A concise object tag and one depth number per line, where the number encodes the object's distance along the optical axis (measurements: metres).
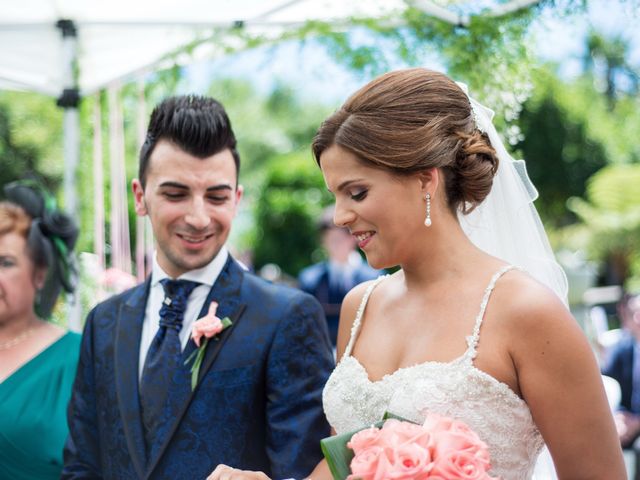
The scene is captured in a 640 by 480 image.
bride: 1.95
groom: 2.42
